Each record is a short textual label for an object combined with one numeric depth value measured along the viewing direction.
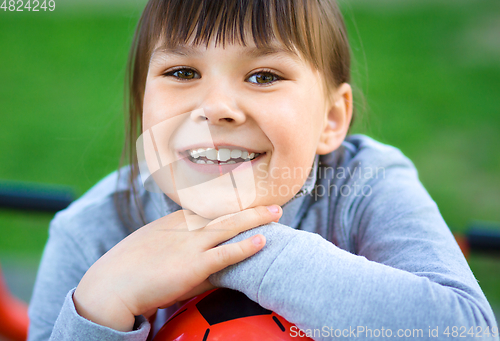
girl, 0.67
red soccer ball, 0.68
